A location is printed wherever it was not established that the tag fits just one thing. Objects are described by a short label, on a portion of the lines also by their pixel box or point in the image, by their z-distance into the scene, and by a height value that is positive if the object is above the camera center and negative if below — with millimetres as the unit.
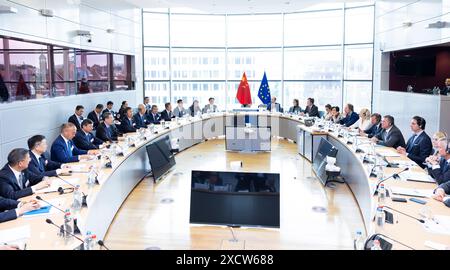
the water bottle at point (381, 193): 3734 -948
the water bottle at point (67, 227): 2889 -990
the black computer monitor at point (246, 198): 3682 -972
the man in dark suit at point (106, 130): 7609 -685
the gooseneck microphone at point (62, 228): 2890 -988
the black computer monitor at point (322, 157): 6778 -1144
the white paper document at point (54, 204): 3326 -999
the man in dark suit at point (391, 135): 6578 -678
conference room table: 2885 -1024
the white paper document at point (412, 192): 3893 -969
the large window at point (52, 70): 6746 +538
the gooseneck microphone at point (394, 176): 4468 -932
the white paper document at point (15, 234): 2779 -1020
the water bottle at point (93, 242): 2715 -1026
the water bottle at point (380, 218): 3088 -968
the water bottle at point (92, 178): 4348 -933
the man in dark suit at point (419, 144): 5824 -730
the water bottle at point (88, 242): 2692 -1012
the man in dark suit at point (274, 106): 12500 -348
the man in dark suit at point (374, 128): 7699 -637
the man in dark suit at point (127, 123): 8883 -641
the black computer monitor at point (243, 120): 11717 -743
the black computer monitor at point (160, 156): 6996 -1156
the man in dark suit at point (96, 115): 9059 -465
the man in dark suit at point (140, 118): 9734 -572
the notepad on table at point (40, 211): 3340 -1005
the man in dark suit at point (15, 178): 3771 -826
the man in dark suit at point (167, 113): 11109 -513
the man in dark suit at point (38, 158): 4676 -784
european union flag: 12336 +37
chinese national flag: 11961 +35
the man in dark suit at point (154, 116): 10711 -576
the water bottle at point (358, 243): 2836 -1065
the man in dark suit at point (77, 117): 8008 -454
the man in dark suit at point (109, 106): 9766 -277
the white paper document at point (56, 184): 4043 -973
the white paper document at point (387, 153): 5797 -870
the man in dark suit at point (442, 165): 4465 -834
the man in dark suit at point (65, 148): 5590 -758
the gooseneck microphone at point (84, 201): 3658 -994
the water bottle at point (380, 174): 4497 -921
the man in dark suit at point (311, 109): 11477 -402
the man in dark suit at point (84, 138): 6617 -728
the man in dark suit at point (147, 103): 11695 -255
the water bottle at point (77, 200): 3554 -964
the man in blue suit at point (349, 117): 9531 -524
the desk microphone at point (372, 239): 2748 -1019
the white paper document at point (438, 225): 2973 -1007
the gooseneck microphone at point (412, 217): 3168 -1008
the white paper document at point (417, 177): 4418 -934
